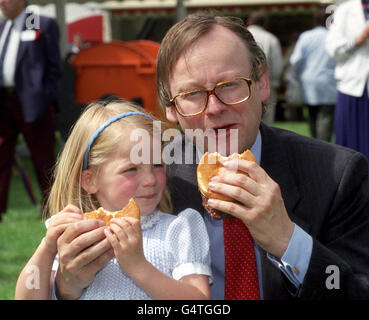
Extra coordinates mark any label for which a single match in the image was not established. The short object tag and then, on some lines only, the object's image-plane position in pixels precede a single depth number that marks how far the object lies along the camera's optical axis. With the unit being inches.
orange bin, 294.2
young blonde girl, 74.5
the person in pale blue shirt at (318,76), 339.3
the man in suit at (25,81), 228.5
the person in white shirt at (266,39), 362.3
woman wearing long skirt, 203.9
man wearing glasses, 76.2
